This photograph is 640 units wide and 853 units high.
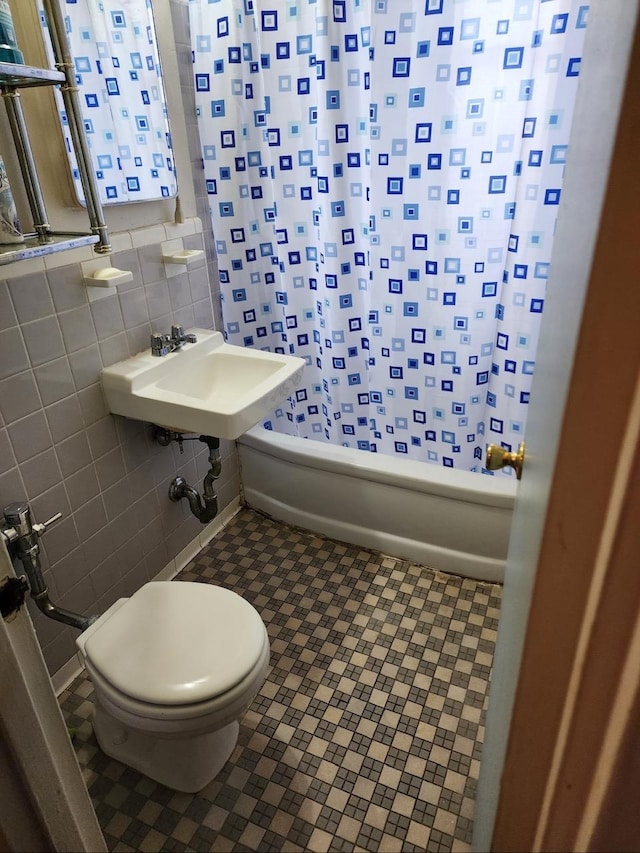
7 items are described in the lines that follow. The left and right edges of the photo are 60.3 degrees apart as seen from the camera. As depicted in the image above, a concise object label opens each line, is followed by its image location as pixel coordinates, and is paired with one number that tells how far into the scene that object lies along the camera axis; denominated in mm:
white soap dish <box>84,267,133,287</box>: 1473
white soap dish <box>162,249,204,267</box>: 1784
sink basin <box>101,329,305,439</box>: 1538
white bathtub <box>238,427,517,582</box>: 1893
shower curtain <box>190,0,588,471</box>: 1551
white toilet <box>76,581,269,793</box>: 1190
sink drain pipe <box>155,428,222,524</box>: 1845
